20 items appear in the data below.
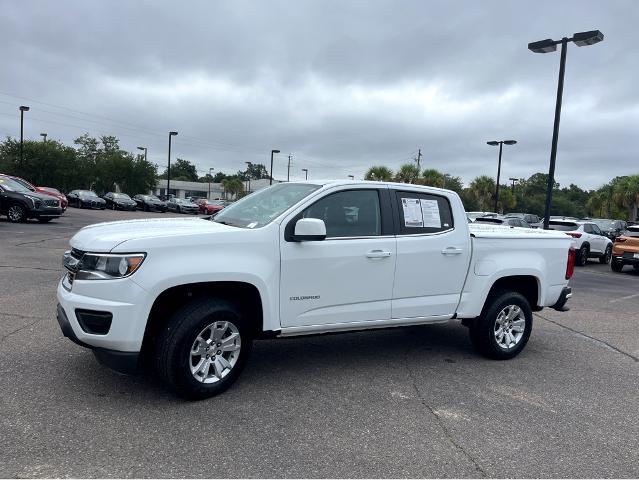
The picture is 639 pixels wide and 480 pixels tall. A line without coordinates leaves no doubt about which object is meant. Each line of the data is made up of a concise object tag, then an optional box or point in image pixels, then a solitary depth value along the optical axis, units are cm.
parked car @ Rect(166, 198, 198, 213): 4503
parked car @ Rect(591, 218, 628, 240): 2469
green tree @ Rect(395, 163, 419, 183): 4381
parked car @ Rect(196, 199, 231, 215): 4397
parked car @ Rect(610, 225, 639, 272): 1509
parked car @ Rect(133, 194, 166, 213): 4322
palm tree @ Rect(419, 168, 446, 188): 4371
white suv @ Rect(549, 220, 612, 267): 1736
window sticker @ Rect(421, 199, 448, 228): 521
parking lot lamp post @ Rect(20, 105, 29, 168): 3942
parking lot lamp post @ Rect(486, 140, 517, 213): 3275
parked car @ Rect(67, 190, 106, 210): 3534
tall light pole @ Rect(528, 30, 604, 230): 1502
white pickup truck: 382
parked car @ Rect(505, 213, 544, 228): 2703
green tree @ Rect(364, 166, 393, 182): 4288
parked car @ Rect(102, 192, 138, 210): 3944
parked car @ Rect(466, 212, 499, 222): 1952
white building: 10069
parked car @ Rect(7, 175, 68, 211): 2059
